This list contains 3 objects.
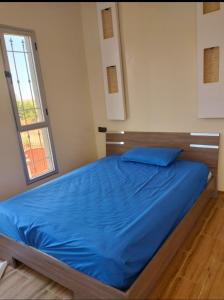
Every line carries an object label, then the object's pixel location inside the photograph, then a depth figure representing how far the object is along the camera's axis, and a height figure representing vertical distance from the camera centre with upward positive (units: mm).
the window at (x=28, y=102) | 2807 -90
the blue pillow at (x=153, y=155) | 2837 -865
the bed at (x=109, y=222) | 1479 -990
